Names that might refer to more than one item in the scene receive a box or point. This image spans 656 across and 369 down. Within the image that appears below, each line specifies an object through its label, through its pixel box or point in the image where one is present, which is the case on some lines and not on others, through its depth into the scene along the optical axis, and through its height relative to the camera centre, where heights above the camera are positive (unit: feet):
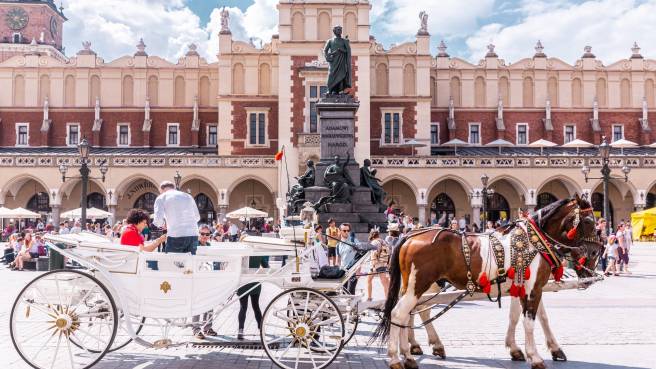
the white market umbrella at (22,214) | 108.68 -1.55
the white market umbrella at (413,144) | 136.56 +12.15
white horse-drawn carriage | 22.56 -3.18
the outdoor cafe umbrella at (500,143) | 145.51 +12.94
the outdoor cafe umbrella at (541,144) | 141.28 +12.52
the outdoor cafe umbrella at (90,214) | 102.97 -1.51
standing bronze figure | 65.51 +13.81
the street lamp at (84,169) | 74.13 +3.84
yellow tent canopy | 112.47 -3.44
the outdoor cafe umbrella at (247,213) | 108.27 -1.50
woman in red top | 27.76 -0.96
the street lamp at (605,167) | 76.52 +4.09
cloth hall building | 130.31 +18.59
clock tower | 241.96 +66.03
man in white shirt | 25.20 -0.60
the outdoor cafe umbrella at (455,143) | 144.12 +12.87
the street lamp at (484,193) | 110.00 +1.93
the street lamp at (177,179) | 111.78 +4.16
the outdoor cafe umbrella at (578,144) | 140.67 +12.28
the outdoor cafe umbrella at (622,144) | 138.84 +12.24
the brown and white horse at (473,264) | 23.79 -2.19
